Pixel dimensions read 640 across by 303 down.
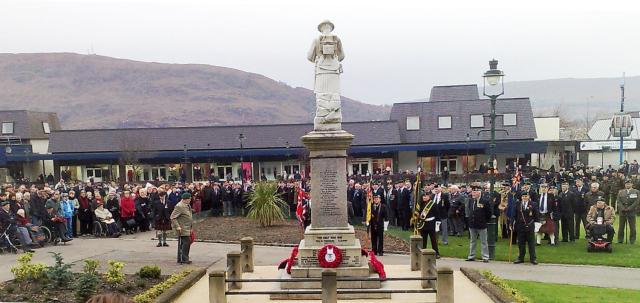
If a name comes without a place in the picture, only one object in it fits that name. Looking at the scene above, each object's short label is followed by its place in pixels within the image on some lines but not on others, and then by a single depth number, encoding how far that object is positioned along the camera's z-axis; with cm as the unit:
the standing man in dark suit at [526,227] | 1580
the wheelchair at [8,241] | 1769
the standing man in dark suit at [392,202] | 2359
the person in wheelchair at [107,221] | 2175
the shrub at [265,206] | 2378
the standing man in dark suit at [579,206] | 1930
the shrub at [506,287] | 1112
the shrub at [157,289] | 1125
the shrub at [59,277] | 1229
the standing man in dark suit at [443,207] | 1805
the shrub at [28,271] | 1262
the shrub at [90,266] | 1231
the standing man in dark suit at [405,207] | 2267
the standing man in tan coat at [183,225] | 1599
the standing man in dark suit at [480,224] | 1627
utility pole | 4542
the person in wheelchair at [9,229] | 1761
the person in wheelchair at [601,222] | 1720
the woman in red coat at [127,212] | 2252
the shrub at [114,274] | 1227
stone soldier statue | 1306
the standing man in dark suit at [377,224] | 1733
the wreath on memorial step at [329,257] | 1212
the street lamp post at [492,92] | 1648
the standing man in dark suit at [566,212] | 1878
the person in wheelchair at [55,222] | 1942
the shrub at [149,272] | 1350
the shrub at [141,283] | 1273
